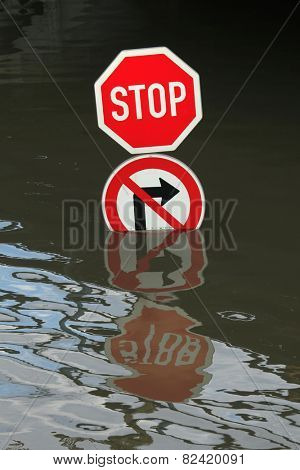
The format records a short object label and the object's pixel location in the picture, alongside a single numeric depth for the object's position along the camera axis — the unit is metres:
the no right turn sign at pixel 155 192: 15.43
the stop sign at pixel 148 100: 14.78
